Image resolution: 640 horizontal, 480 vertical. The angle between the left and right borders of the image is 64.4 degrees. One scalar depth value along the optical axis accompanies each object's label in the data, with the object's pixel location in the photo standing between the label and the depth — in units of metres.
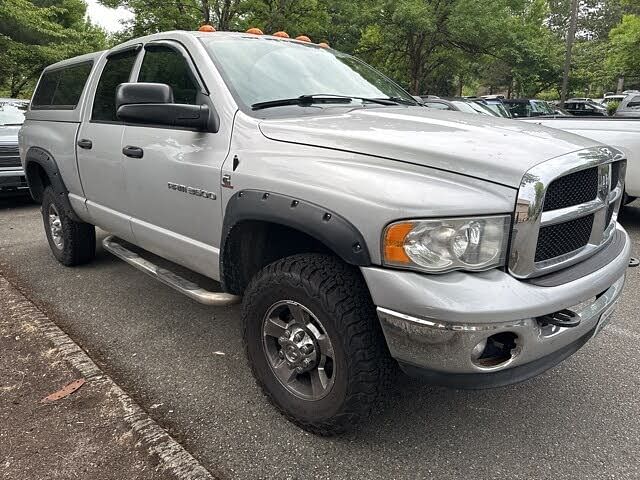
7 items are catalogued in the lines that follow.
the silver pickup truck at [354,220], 1.87
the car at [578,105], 20.21
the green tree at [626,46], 18.92
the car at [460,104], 9.98
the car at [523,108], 13.16
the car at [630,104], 12.15
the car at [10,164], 7.53
